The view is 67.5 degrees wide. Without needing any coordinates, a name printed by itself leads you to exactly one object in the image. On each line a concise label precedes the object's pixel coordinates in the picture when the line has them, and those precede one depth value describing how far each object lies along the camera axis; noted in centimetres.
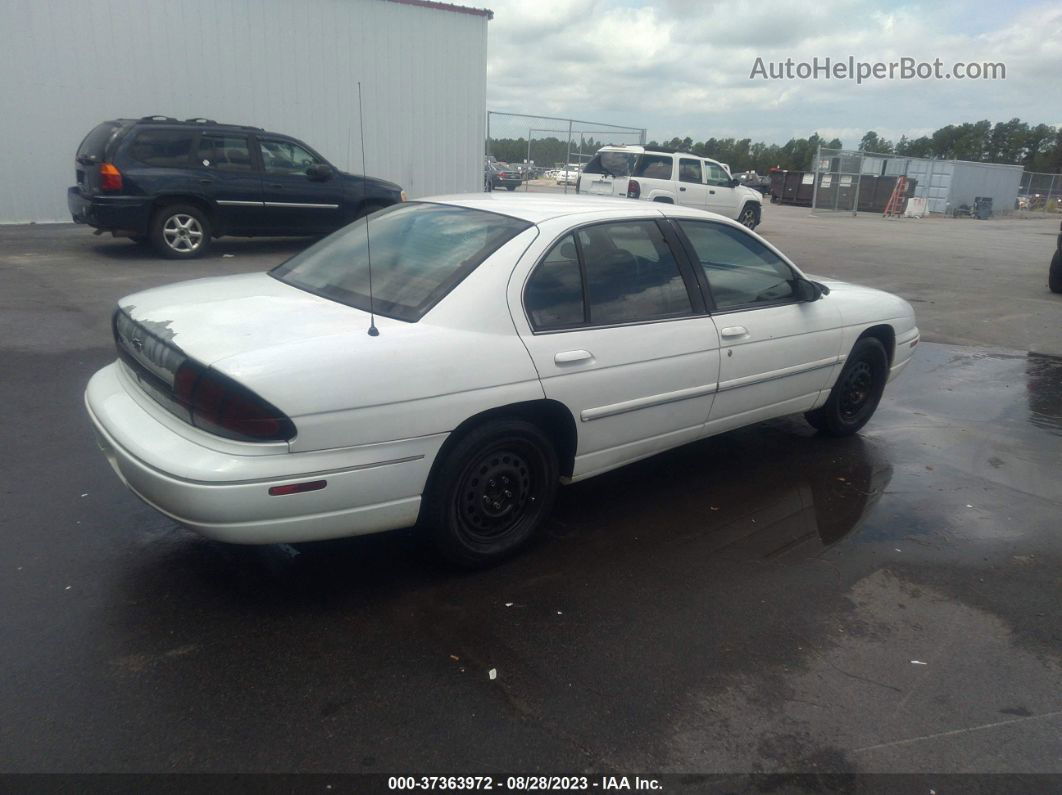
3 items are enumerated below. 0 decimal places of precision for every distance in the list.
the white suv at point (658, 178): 1792
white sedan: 285
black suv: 1025
